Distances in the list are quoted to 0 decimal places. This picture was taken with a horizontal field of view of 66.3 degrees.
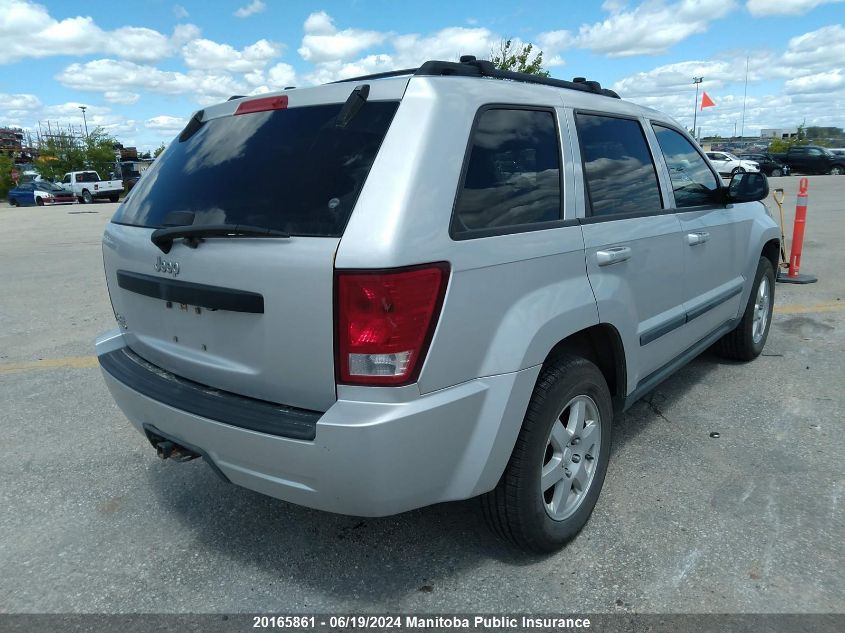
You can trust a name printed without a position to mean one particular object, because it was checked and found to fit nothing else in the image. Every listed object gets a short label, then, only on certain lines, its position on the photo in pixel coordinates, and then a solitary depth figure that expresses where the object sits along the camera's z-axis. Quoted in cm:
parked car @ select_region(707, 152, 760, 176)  3344
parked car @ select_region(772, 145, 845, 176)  3620
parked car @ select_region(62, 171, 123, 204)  3675
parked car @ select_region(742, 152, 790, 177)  3606
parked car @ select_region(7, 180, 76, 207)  3694
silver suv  200
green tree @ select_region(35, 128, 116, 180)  5594
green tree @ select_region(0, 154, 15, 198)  4631
